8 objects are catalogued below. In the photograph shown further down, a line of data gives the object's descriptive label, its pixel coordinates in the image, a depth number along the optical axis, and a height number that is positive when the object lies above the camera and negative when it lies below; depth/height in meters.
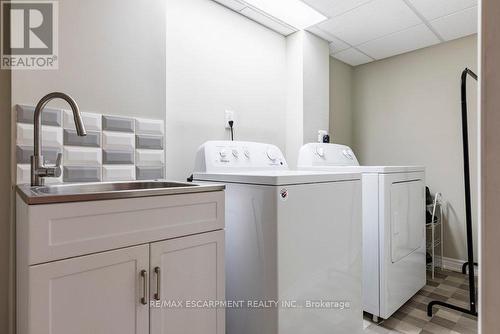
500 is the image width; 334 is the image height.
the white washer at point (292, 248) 1.32 -0.39
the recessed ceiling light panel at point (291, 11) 2.22 +1.28
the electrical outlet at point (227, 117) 2.25 +0.42
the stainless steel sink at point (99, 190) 0.88 -0.07
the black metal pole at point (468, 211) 1.92 -0.27
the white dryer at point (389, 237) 1.93 -0.47
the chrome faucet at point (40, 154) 1.17 +0.08
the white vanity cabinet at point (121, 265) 0.87 -0.33
